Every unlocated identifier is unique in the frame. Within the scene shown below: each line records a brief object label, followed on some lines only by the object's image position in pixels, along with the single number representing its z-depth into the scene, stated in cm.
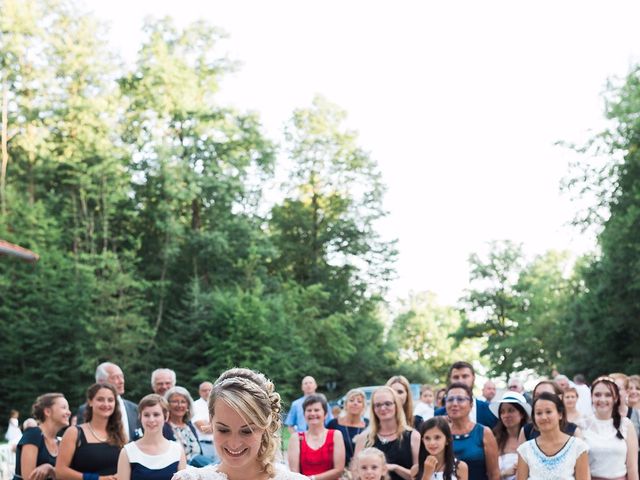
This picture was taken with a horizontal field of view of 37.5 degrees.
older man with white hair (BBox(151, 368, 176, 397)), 998
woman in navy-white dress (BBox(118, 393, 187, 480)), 636
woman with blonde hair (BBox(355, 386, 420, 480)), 808
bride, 354
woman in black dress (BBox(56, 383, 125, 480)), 698
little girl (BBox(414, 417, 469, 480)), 737
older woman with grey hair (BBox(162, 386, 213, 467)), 874
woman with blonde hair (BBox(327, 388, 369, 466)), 940
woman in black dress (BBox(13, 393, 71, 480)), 729
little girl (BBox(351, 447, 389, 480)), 718
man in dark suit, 787
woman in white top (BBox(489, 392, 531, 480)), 809
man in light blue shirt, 1283
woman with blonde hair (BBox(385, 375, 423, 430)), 884
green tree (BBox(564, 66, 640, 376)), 3503
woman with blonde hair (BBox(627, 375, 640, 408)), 1041
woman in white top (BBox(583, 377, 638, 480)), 792
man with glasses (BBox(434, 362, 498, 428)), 855
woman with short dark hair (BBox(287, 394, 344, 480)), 844
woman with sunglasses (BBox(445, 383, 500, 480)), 761
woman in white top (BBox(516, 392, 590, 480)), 687
